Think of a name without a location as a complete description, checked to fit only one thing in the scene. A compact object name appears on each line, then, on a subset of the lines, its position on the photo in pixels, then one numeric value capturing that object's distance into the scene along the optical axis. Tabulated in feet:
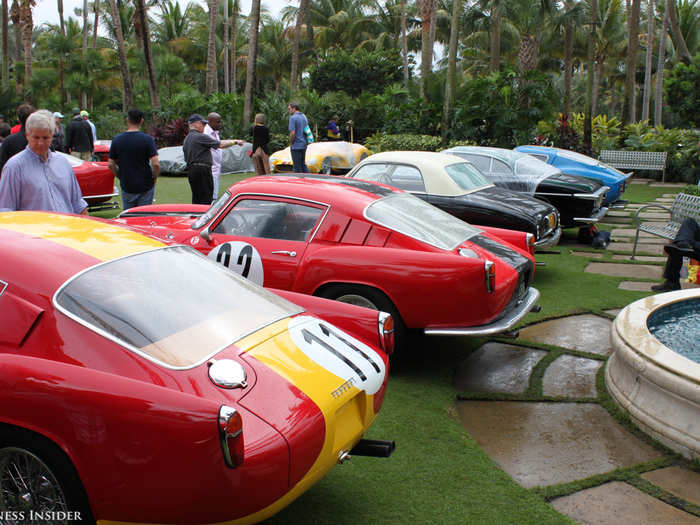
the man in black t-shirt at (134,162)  25.40
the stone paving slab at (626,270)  27.63
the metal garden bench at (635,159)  61.26
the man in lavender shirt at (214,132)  37.76
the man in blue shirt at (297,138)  45.93
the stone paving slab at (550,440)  12.29
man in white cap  44.45
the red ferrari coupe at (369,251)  15.75
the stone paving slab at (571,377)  15.79
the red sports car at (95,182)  36.01
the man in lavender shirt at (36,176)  16.44
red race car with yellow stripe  7.68
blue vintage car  41.45
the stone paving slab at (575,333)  18.95
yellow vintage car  53.01
